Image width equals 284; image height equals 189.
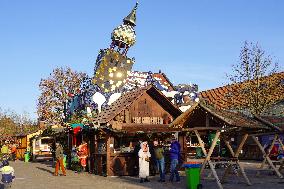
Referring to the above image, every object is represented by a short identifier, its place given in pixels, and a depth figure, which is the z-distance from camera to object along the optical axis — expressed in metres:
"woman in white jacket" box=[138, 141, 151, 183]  17.38
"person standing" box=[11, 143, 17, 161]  43.60
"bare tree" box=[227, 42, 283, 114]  34.06
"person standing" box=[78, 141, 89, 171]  24.11
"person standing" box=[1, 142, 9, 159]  35.16
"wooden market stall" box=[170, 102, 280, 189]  14.50
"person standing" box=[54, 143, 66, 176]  21.43
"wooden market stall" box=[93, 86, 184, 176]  20.73
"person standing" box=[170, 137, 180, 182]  16.64
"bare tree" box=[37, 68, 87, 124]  55.81
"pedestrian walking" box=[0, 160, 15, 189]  13.55
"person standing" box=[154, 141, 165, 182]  17.33
